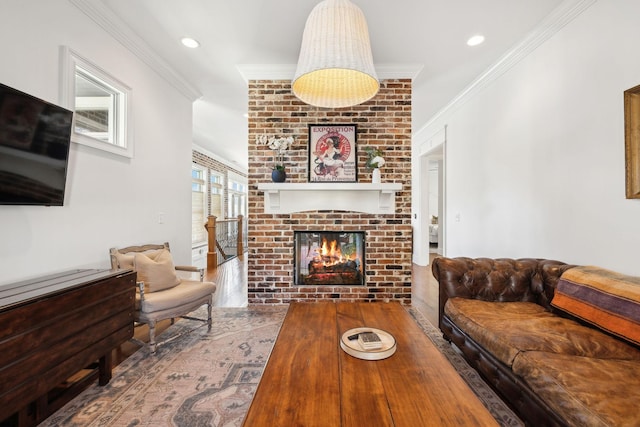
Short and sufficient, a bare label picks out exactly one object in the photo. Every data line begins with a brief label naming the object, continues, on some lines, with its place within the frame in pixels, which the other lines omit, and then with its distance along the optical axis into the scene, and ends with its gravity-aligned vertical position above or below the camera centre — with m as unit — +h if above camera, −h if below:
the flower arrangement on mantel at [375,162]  3.29 +0.65
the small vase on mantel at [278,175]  3.33 +0.50
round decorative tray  1.40 -0.67
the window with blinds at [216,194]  8.00 +0.70
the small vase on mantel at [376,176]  3.32 +0.49
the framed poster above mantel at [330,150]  3.45 +0.82
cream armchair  2.31 -0.66
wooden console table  1.32 -0.65
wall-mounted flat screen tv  1.60 +0.41
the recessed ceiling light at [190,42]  2.79 +1.75
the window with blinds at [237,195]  9.77 +0.83
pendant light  1.46 +0.94
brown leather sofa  1.17 -0.70
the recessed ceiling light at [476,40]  2.75 +1.76
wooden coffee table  1.00 -0.70
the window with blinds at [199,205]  6.92 +0.31
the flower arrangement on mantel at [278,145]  3.31 +0.85
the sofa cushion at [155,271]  2.48 -0.49
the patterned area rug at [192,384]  1.61 -1.13
